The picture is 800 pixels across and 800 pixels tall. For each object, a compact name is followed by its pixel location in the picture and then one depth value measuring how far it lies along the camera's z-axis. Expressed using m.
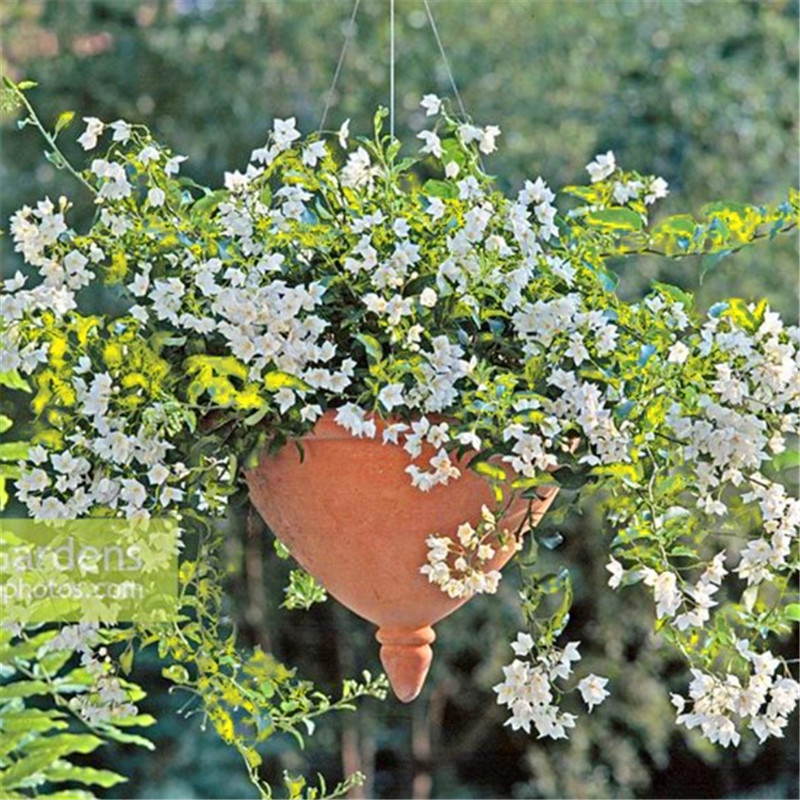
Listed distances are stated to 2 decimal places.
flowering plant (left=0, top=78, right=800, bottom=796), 3.32
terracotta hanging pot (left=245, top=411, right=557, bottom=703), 3.36
